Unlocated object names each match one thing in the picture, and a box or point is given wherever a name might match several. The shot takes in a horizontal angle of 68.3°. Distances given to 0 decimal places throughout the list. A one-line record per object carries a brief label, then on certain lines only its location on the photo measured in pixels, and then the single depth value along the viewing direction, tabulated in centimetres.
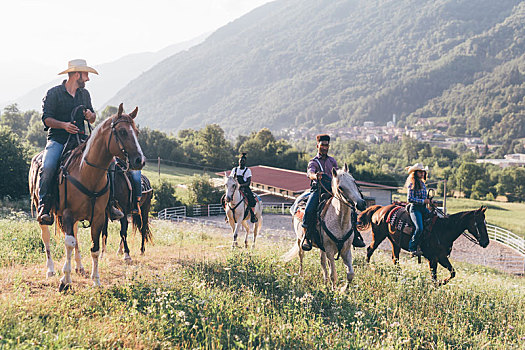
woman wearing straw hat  1076
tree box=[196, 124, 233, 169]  7231
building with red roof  4806
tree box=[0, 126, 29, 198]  3457
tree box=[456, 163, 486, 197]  8519
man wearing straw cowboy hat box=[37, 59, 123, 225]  692
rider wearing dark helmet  1482
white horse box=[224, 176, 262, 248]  1435
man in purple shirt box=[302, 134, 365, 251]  864
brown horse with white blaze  645
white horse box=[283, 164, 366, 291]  753
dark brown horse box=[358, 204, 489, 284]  1041
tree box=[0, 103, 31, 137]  8323
